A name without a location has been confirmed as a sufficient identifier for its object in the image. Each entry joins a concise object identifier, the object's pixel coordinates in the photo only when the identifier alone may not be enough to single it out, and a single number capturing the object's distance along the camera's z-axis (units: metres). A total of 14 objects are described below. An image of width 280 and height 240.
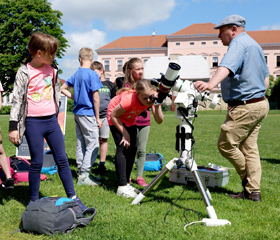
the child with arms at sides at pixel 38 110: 3.32
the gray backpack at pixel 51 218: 2.88
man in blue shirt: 3.77
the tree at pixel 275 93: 52.31
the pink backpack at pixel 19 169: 4.86
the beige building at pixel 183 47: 62.78
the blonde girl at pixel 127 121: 3.79
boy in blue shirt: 4.80
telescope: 3.15
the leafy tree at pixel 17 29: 37.25
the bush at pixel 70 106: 48.69
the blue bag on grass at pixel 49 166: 5.41
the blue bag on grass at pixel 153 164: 5.80
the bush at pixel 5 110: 45.29
